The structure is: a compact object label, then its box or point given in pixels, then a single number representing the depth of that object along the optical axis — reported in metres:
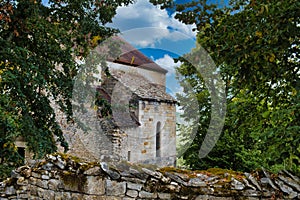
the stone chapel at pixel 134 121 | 13.80
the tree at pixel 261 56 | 3.78
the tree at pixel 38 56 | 6.62
